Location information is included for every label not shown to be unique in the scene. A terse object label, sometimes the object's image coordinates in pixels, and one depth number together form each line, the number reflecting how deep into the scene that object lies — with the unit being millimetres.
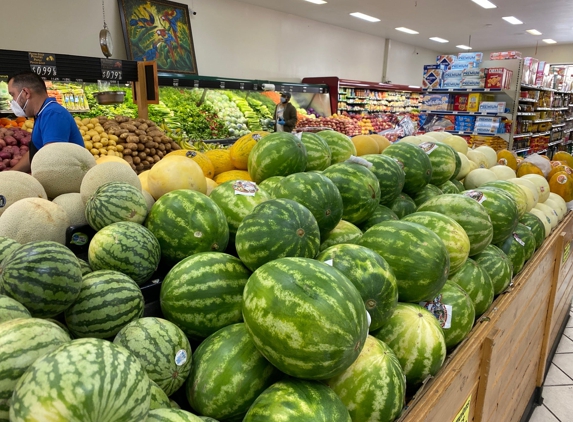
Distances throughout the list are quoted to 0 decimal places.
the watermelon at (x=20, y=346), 645
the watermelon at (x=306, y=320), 801
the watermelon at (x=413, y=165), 2021
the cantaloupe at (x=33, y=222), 1220
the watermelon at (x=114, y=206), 1257
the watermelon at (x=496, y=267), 1712
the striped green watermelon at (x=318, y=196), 1366
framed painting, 7285
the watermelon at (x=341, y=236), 1433
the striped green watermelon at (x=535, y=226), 2305
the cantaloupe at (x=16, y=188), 1395
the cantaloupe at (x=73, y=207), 1425
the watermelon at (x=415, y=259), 1229
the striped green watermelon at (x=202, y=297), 1067
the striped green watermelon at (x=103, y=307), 938
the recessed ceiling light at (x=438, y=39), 13875
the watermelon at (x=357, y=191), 1576
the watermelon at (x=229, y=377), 887
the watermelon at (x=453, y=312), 1331
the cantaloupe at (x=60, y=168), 1543
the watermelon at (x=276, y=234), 1089
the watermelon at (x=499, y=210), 1854
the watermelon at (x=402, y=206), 1895
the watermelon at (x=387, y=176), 1814
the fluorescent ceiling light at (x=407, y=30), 12131
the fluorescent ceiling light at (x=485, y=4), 8747
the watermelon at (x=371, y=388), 922
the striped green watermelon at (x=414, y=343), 1134
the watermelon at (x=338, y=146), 2213
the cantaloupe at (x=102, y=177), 1401
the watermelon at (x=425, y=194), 2074
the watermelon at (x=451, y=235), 1442
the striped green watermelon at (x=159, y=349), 875
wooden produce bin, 1208
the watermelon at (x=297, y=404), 768
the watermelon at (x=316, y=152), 1984
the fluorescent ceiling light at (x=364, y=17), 10312
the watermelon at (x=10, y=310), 771
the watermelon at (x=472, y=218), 1630
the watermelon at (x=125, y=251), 1129
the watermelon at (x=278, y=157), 1755
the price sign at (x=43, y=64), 3805
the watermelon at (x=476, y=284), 1534
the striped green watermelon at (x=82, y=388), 570
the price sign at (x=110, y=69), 4113
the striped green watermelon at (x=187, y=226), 1268
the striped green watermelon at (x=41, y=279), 859
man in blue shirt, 3162
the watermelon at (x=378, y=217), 1689
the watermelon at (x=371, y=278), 1048
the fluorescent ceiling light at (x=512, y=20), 10312
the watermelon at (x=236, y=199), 1425
